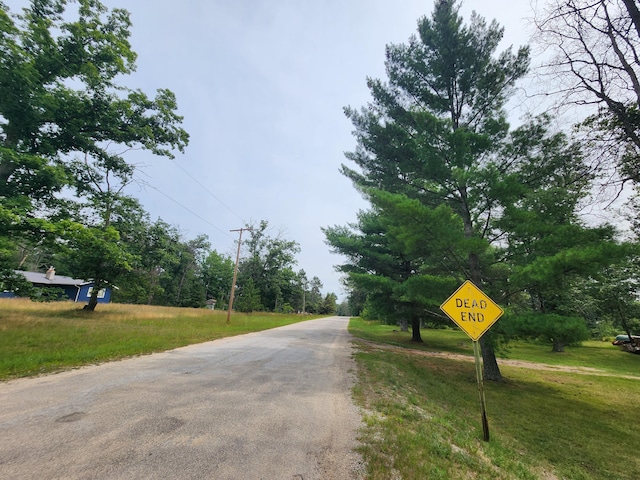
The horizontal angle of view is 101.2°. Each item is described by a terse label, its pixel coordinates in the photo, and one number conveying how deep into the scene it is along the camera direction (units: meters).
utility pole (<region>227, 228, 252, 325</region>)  22.52
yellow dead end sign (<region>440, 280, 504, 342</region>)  4.51
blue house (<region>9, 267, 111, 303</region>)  31.09
